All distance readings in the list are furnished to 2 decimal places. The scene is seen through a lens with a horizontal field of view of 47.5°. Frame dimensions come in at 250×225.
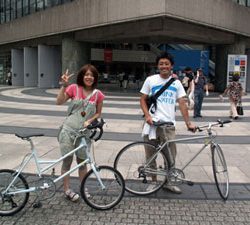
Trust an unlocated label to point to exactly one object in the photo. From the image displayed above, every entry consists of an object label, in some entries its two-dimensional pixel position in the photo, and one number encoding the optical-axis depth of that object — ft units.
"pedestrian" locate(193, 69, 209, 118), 31.67
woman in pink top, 11.17
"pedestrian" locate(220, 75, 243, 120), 30.91
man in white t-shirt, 12.11
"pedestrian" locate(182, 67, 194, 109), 33.53
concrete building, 50.49
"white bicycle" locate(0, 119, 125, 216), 10.41
